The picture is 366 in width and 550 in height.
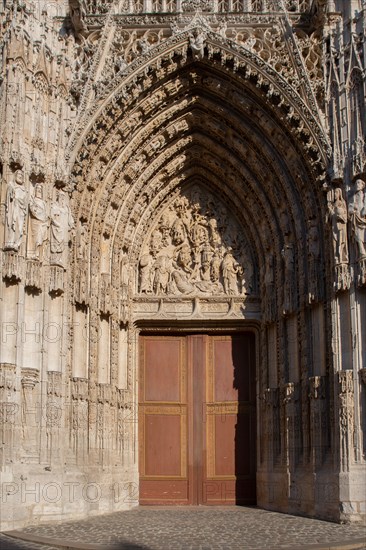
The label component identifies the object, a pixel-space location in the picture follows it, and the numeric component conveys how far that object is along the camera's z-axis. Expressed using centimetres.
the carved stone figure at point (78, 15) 1262
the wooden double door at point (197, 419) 1381
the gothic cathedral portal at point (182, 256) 1148
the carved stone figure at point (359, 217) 1145
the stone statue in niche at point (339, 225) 1166
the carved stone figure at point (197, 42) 1288
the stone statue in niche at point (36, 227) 1162
